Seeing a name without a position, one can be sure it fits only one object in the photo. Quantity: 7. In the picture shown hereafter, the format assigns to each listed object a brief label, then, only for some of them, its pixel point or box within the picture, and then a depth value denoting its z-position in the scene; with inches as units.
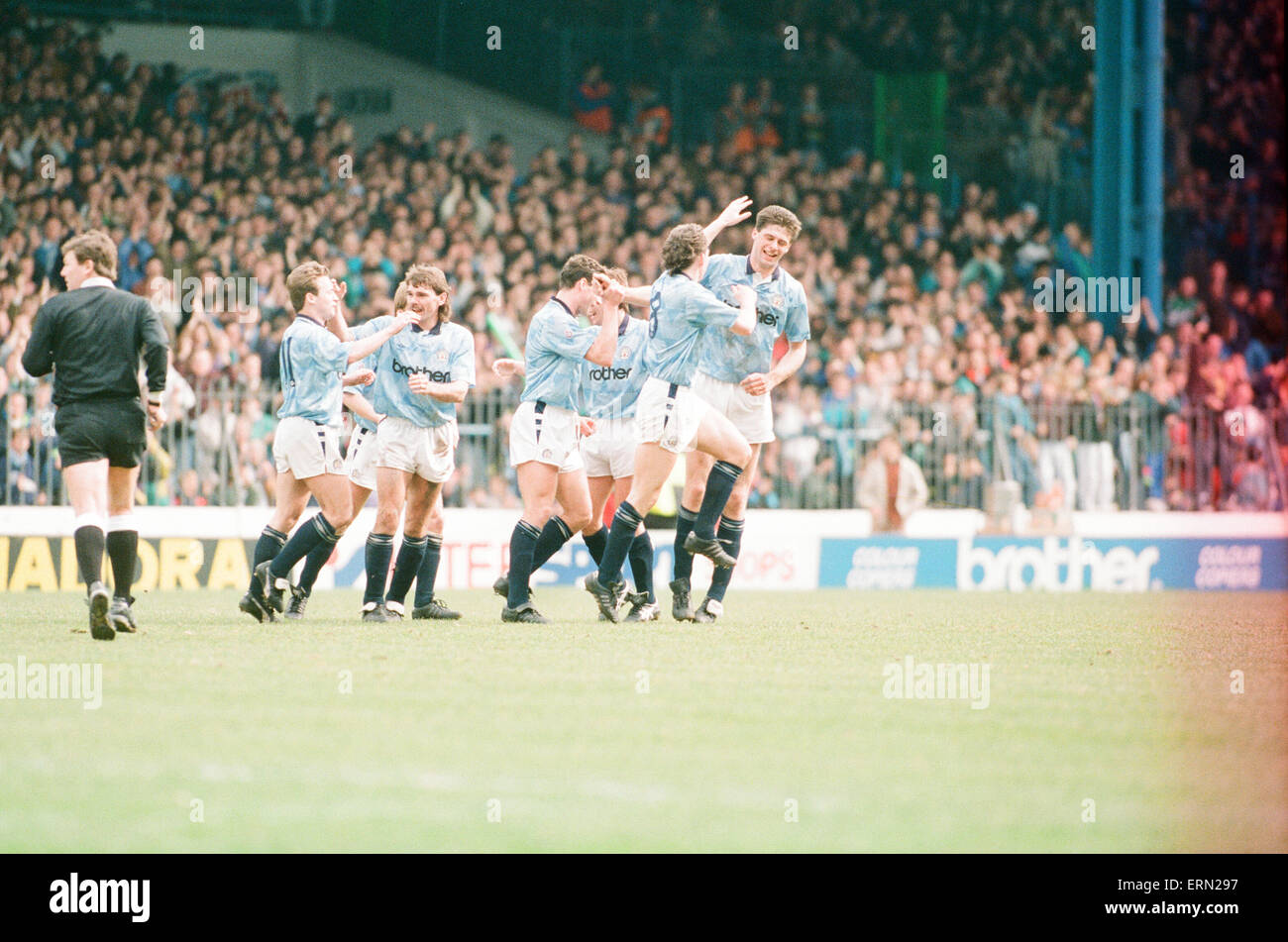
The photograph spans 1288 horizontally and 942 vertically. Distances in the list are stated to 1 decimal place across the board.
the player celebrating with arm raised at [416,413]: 456.8
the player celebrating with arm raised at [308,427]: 441.7
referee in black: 399.5
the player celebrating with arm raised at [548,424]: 451.5
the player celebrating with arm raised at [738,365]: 466.9
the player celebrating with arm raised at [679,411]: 439.2
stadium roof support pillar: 874.1
